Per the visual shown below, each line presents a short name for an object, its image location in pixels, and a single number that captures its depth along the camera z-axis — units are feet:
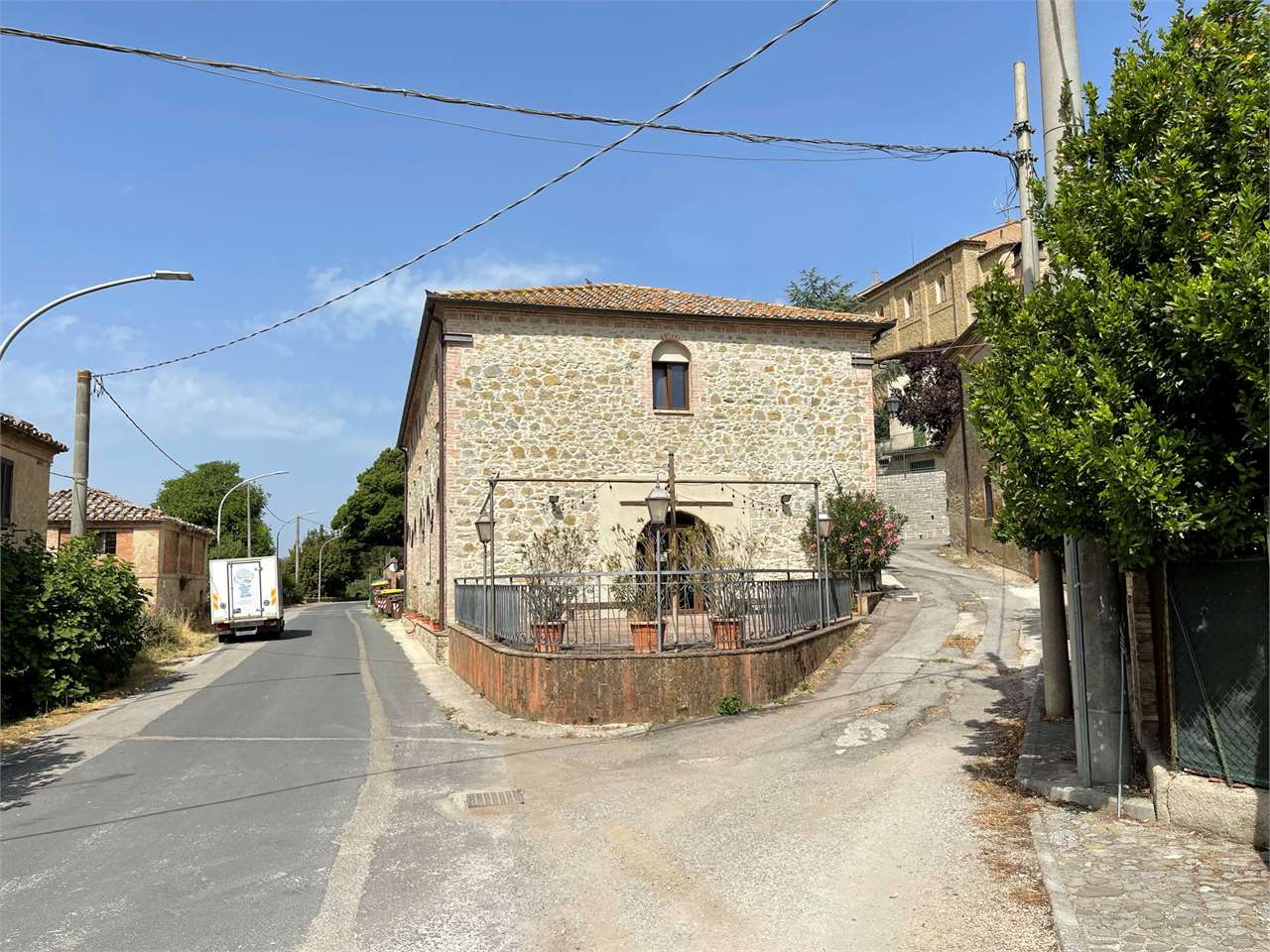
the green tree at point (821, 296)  144.05
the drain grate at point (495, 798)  25.27
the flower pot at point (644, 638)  36.50
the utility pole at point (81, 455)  53.83
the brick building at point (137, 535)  98.07
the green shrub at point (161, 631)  73.31
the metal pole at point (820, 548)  48.14
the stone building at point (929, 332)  131.85
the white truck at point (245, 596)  91.71
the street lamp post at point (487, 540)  45.91
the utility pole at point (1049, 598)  29.86
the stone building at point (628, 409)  61.41
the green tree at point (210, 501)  233.35
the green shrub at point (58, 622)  42.78
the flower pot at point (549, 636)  37.65
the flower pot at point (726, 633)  38.06
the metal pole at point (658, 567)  35.76
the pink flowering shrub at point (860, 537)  61.46
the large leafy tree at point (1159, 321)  17.04
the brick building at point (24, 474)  60.95
